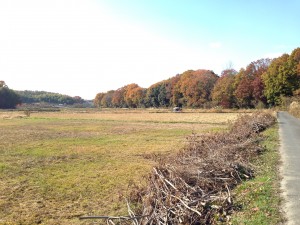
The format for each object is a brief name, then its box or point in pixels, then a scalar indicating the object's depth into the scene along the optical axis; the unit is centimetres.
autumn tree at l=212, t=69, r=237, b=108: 8512
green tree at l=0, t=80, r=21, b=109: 13109
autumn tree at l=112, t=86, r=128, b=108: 16488
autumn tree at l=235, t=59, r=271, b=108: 7762
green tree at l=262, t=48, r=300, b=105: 6856
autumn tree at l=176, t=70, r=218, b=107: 9969
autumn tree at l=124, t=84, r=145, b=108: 14026
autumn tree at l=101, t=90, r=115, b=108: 18038
